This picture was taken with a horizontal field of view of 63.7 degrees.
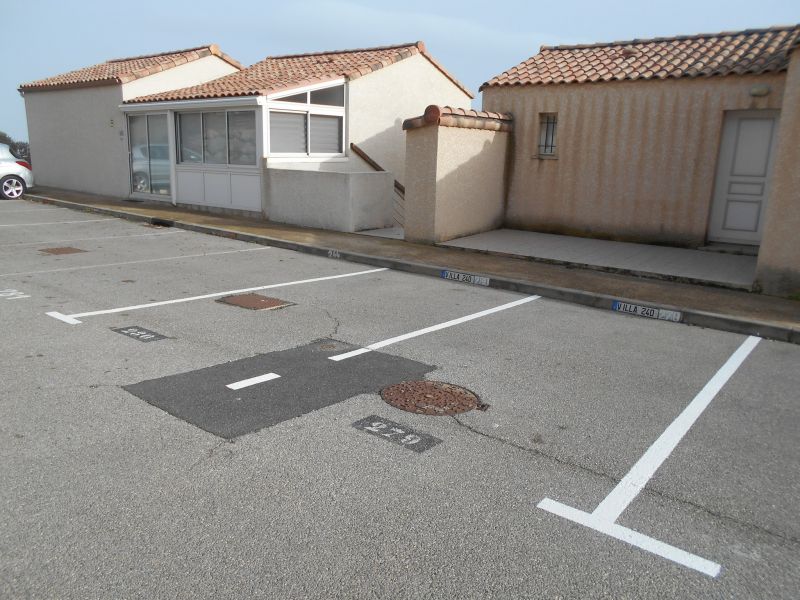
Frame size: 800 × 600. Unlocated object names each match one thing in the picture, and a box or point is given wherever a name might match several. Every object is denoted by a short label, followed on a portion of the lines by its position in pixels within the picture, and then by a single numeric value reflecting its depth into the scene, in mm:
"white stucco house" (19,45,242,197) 19672
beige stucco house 11789
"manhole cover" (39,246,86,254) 11523
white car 19891
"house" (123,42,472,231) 15133
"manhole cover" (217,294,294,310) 8031
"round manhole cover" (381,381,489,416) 4973
